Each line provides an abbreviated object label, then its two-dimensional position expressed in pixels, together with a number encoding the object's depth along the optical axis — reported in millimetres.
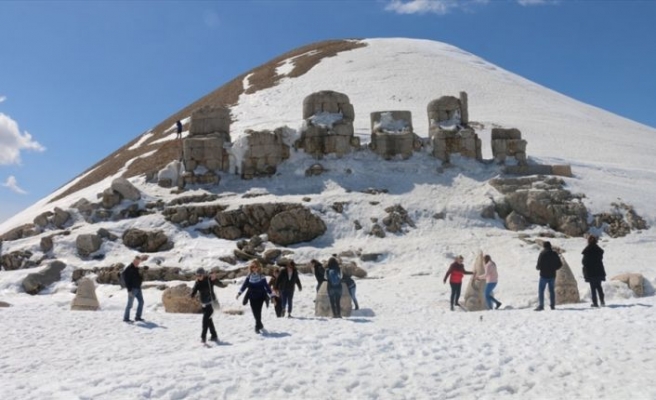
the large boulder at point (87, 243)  23766
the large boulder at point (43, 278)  21328
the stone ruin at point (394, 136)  29719
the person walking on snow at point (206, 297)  10680
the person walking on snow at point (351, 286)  15414
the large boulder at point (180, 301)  15263
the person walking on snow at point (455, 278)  15391
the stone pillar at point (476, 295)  15211
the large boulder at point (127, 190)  26688
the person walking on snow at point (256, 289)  11623
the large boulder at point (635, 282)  15447
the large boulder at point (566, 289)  14633
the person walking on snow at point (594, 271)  13367
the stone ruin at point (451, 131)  29875
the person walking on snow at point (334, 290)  14070
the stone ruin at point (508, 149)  29562
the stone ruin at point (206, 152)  28609
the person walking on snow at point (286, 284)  14508
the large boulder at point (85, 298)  15852
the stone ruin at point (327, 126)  29359
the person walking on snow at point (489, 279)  14671
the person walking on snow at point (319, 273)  15867
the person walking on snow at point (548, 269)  13508
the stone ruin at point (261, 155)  28578
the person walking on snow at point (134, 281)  13617
